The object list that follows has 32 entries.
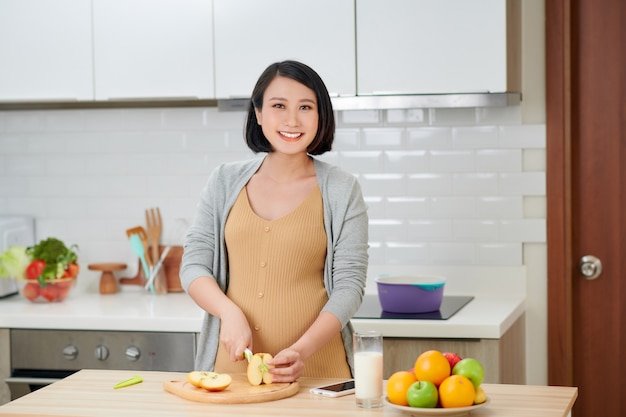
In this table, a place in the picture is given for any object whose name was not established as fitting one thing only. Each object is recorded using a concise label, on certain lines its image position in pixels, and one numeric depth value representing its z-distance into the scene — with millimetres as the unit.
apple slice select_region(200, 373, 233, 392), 2072
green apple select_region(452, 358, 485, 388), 1914
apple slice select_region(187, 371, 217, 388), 2100
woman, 2443
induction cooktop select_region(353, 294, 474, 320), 3123
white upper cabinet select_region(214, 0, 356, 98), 3359
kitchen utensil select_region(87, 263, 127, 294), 3828
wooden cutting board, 2039
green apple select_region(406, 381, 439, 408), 1880
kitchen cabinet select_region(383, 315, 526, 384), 3004
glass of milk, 1986
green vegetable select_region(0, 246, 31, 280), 3609
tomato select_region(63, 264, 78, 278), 3651
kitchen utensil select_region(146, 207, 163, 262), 3803
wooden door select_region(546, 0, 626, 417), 3545
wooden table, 1949
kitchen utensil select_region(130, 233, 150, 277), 3758
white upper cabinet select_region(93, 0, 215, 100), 3467
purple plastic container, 3184
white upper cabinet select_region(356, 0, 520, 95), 3266
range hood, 3285
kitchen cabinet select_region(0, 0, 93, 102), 3543
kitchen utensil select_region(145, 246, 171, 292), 3777
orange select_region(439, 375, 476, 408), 1871
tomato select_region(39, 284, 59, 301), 3596
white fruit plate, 1860
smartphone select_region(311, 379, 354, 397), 2096
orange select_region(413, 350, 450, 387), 1912
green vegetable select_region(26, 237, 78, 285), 3607
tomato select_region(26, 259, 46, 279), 3602
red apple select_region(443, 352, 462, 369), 1987
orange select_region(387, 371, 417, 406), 1927
